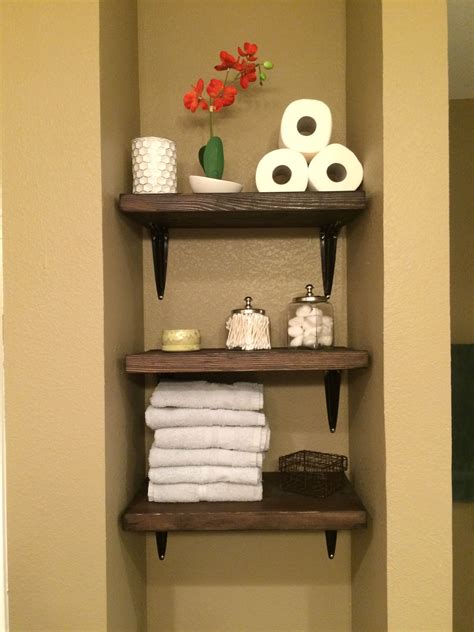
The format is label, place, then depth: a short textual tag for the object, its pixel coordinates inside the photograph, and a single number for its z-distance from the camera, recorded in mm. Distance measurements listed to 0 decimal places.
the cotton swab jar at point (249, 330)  1048
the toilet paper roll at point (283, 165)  1027
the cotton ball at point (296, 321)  1088
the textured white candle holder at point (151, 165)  1012
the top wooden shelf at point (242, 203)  981
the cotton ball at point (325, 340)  1084
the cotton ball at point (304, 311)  1087
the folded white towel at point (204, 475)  1025
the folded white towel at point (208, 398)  1046
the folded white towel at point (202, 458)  1029
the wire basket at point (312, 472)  1066
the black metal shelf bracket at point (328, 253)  1197
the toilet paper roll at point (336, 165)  1018
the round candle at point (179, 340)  1044
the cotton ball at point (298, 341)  1084
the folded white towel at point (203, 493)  1027
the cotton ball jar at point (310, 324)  1078
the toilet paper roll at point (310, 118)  1035
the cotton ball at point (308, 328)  1076
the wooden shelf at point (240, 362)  972
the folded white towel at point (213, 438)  1034
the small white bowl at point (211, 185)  1027
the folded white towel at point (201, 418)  1042
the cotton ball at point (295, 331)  1084
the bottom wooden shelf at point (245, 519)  966
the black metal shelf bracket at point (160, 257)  1206
